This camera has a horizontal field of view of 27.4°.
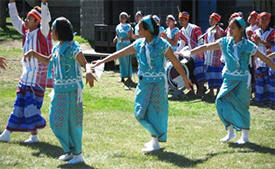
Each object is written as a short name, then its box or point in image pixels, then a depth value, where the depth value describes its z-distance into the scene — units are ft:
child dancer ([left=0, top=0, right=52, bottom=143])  26.61
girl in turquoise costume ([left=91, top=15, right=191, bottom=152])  25.03
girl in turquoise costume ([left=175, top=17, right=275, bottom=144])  26.40
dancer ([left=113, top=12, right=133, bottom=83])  49.93
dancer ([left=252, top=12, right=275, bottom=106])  38.75
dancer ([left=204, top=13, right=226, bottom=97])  41.52
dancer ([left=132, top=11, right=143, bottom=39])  48.47
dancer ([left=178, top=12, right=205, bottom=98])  42.37
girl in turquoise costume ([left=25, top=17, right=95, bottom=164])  23.03
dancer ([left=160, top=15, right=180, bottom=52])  43.32
